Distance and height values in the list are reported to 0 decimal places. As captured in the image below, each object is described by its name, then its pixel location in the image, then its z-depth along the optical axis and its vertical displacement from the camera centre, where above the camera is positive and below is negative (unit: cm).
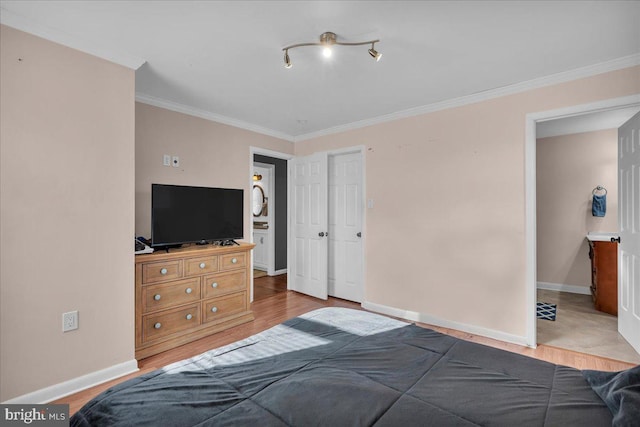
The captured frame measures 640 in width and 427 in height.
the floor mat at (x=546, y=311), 354 -124
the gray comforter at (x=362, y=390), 89 -61
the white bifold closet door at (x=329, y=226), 425 -18
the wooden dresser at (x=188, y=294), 262 -79
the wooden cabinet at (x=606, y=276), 362 -78
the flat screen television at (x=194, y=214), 278 +0
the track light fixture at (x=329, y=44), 204 +119
